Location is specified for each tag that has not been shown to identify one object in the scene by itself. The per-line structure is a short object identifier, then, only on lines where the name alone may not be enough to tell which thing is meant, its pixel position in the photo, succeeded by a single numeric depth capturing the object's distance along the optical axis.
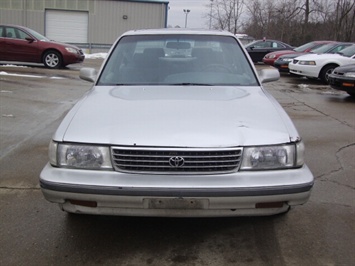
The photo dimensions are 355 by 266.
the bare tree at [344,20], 33.35
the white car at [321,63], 13.67
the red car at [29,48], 15.28
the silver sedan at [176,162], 2.69
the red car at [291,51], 18.20
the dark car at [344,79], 10.24
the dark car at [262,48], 22.77
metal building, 29.22
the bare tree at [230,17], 46.53
